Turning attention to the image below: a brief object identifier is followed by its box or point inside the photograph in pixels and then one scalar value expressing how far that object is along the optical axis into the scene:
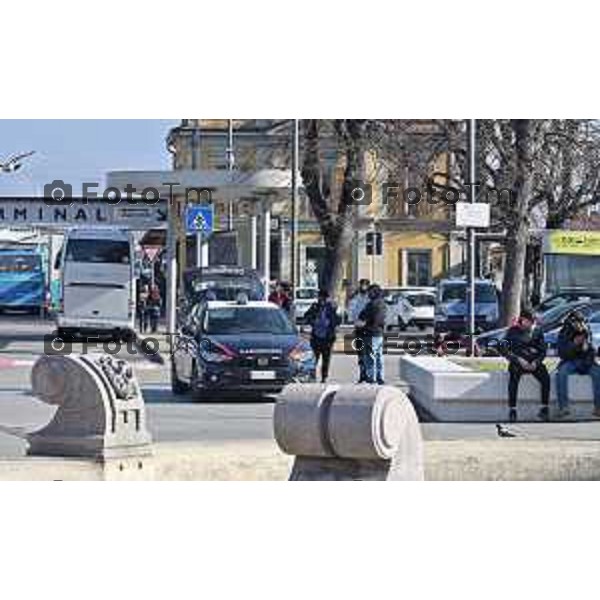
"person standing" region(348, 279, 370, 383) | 24.25
